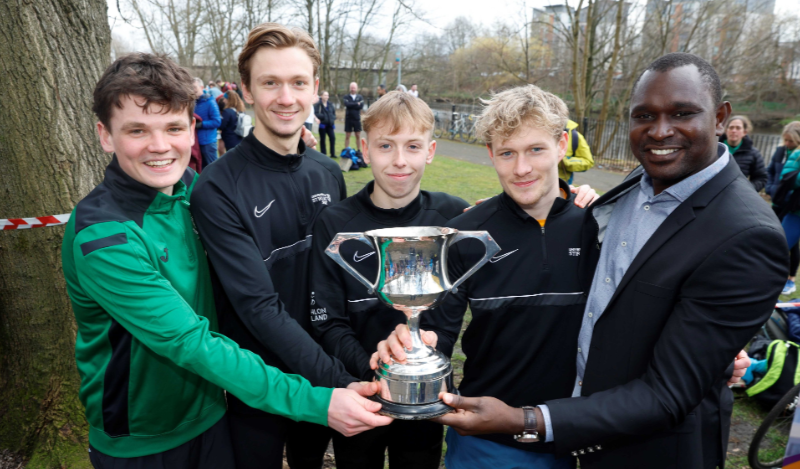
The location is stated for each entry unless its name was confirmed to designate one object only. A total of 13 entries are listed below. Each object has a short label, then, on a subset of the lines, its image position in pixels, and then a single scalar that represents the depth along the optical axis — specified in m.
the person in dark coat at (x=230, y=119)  11.68
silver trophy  1.88
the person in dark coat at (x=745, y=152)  7.75
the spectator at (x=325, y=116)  15.41
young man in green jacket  1.88
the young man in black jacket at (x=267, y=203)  2.26
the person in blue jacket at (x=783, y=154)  7.61
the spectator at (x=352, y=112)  16.62
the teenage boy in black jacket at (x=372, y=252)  2.42
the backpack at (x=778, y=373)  4.34
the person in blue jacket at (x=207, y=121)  10.55
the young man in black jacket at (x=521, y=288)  2.22
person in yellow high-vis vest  6.97
